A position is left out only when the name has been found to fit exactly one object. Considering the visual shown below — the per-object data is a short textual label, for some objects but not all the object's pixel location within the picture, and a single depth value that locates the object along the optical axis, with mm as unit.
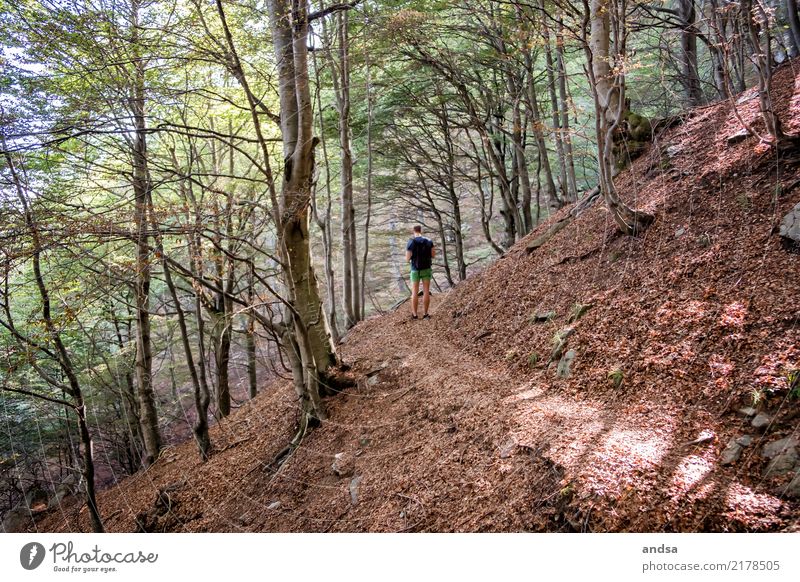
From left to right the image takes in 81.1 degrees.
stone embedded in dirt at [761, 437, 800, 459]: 2316
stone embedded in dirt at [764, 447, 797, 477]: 2229
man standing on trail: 8375
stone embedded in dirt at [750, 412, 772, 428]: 2512
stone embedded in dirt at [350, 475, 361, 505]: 3961
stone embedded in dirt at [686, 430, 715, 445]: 2609
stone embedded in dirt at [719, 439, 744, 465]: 2438
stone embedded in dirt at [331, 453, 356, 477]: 4531
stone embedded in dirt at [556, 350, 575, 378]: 4225
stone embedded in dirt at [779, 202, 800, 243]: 3479
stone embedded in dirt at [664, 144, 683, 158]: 6262
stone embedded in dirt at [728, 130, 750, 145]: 5145
